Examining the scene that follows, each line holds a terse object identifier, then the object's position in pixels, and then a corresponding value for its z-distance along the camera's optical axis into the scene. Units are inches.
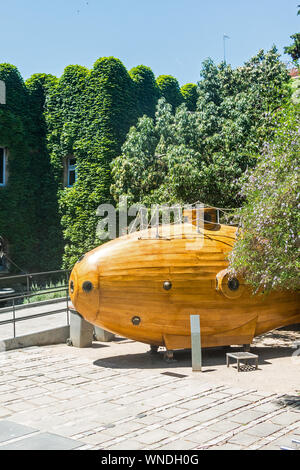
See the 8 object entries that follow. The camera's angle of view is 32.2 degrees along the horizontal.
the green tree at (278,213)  319.9
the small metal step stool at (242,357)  409.4
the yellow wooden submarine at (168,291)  418.0
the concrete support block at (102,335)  543.5
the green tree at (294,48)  670.5
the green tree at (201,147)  609.0
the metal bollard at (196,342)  409.7
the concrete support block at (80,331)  510.3
